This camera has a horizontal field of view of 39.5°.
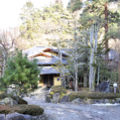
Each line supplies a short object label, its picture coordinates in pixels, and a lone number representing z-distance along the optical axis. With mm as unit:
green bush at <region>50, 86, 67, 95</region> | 13281
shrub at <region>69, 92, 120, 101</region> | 11609
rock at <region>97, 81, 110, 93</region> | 13634
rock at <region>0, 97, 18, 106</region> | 8336
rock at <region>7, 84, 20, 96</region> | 7768
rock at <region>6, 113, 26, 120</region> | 6074
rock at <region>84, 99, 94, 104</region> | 11565
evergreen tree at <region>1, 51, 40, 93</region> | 7359
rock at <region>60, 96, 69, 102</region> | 12391
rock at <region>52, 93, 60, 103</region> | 12852
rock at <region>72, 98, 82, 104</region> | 11840
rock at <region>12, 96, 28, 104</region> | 8608
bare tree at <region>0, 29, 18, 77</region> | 12973
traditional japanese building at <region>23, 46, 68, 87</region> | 21230
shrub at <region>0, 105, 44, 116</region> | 6378
